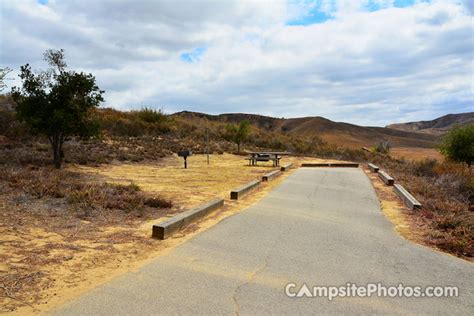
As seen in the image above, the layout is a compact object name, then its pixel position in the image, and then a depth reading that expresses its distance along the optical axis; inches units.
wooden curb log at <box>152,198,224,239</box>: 233.6
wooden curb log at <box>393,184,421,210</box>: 347.6
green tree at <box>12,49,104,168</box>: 501.4
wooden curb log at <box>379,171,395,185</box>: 509.6
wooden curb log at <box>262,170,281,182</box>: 522.9
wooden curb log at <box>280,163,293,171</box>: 666.7
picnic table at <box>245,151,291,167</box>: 732.7
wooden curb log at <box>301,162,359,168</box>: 818.8
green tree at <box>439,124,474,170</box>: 957.8
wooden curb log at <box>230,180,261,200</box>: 378.6
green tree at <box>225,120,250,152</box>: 997.8
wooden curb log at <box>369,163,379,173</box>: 683.7
